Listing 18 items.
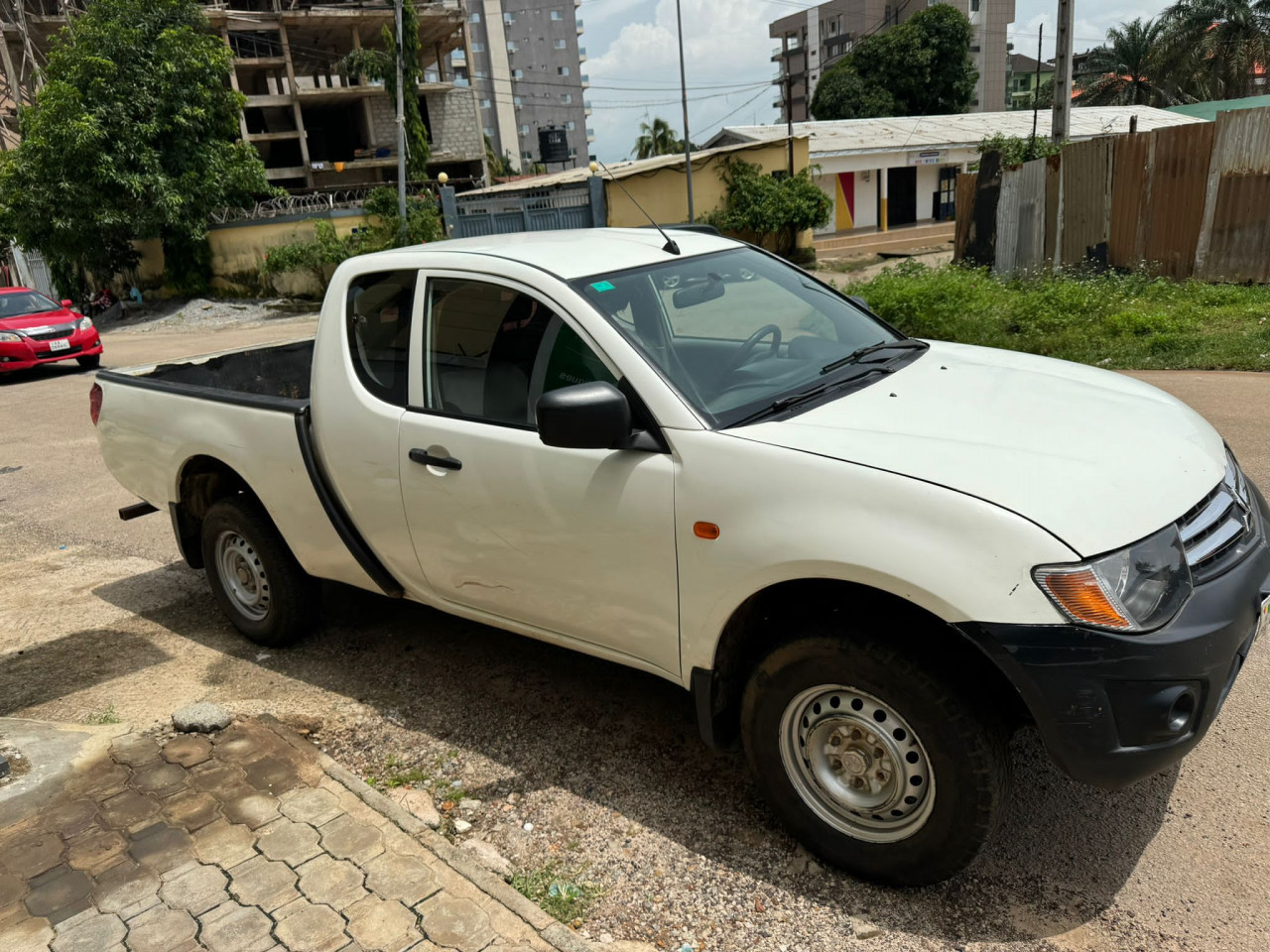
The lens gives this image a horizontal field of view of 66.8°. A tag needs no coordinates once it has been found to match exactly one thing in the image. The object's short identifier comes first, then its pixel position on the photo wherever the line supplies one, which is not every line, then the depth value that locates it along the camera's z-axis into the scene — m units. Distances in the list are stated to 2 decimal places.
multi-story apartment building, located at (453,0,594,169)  100.31
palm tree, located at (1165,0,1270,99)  50.31
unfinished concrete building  45.66
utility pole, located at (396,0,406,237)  23.56
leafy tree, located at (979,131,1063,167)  19.14
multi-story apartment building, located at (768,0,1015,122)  77.00
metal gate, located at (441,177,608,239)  28.83
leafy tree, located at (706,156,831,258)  28.50
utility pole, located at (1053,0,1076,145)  14.71
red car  16.25
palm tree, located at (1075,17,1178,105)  55.97
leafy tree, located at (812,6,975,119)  52.12
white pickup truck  2.37
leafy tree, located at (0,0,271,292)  27.78
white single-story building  37.78
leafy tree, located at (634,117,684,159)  77.44
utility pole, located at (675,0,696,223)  27.11
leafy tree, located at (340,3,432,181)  41.84
